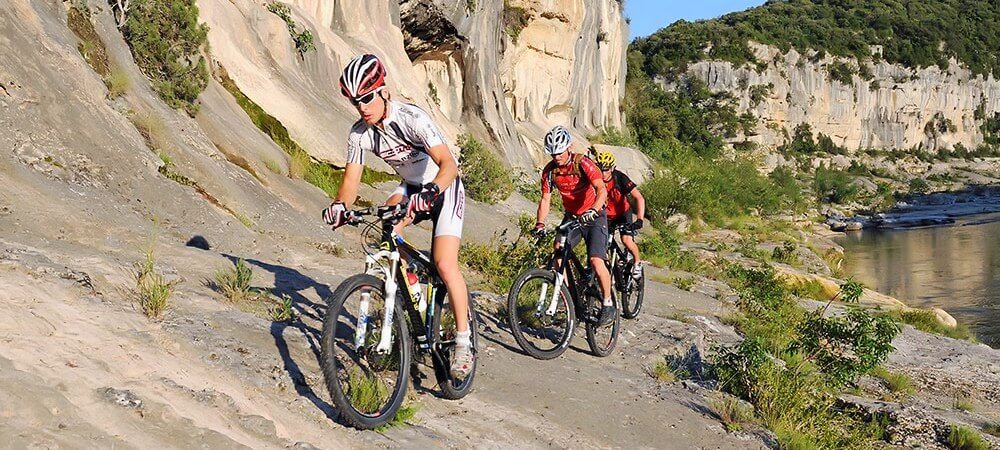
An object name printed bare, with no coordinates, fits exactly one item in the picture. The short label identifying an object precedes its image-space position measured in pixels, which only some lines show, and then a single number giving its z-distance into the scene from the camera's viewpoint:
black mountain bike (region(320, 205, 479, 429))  4.19
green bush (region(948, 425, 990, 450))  6.80
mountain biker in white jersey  4.57
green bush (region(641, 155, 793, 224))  30.17
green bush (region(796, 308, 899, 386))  7.72
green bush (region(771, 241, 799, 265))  23.88
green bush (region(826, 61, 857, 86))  99.62
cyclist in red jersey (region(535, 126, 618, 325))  7.54
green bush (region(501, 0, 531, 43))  38.00
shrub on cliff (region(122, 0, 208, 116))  11.62
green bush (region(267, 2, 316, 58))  16.98
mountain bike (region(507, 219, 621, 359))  7.03
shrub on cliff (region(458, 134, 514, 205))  19.03
